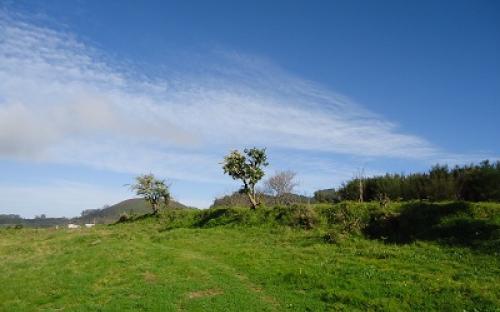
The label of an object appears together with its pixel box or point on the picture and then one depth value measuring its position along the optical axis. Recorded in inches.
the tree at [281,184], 3354.3
